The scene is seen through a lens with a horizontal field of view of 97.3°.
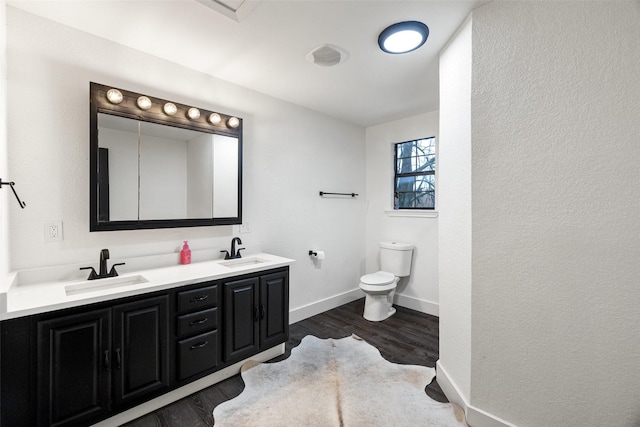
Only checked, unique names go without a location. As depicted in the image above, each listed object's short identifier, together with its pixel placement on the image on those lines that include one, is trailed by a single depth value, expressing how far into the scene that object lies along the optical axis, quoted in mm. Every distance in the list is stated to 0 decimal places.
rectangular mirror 1888
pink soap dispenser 2244
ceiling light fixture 1736
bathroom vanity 1348
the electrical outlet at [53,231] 1734
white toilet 3092
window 3434
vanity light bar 1896
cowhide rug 1684
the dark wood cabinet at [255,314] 2062
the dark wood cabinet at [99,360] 1396
